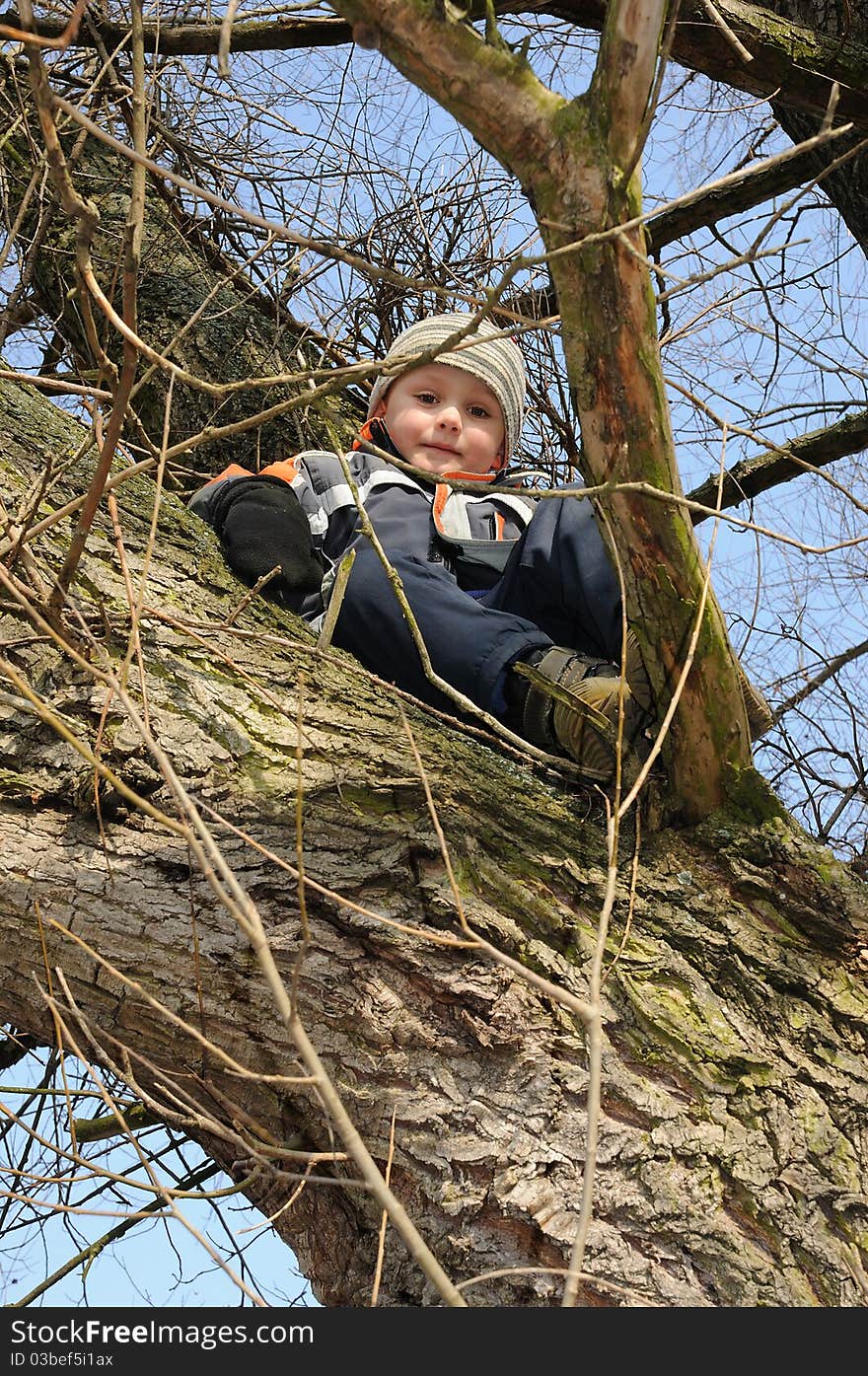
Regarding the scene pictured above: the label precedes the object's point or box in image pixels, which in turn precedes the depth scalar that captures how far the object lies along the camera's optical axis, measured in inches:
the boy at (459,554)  82.3
